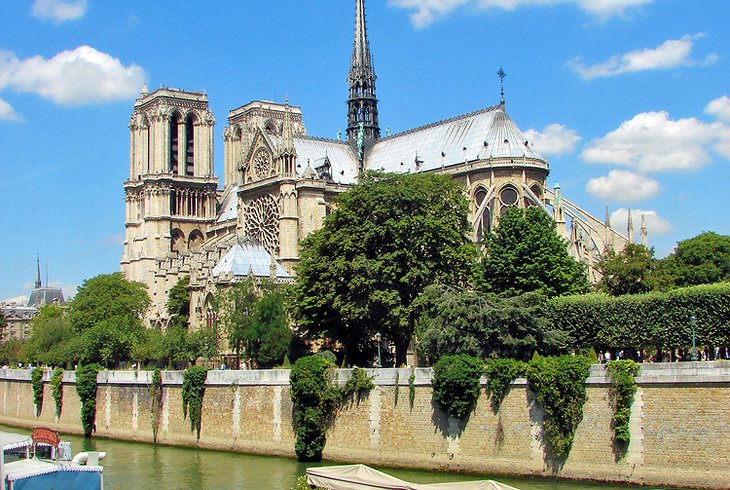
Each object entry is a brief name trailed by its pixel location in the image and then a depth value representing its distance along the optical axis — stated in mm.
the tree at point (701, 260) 61675
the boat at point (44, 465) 27641
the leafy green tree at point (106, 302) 79750
